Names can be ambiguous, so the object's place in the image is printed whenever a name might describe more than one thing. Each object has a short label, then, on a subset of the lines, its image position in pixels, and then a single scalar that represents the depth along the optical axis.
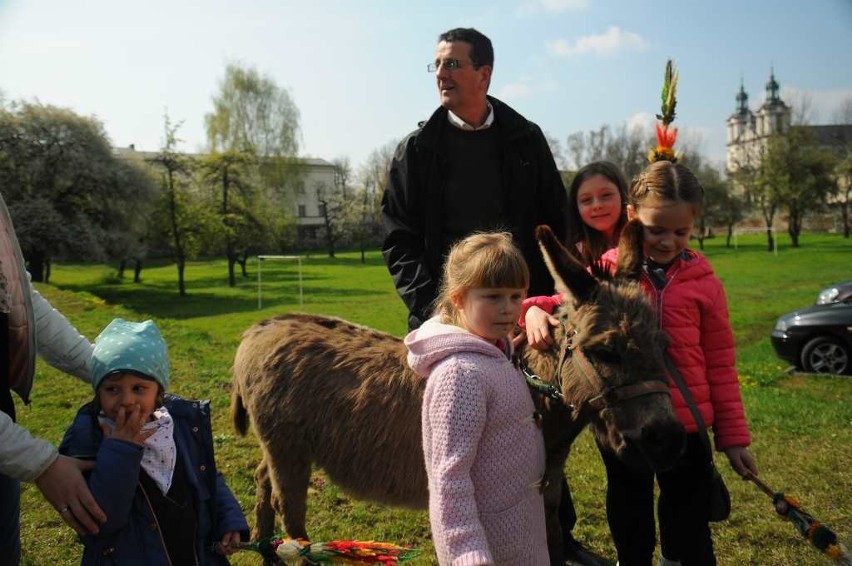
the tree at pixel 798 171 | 46.66
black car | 9.70
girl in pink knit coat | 2.04
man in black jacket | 3.47
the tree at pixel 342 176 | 76.38
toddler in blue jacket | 2.06
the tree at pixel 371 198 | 61.41
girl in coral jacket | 2.83
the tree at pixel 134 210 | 29.36
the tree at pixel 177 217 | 30.25
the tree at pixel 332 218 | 64.38
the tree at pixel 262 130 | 44.41
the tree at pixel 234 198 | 33.19
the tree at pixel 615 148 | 64.25
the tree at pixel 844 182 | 47.51
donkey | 2.35
